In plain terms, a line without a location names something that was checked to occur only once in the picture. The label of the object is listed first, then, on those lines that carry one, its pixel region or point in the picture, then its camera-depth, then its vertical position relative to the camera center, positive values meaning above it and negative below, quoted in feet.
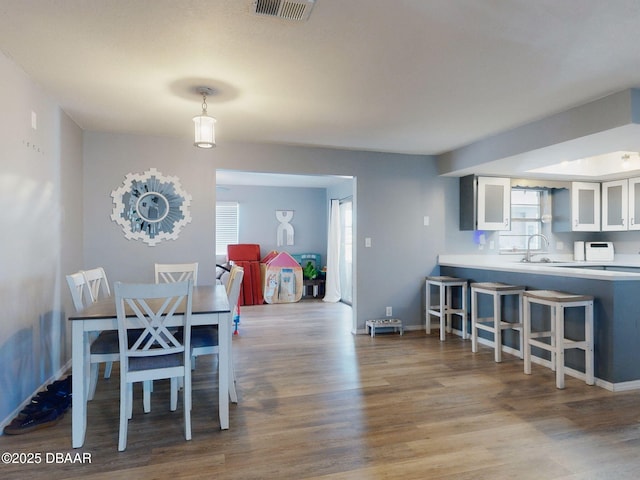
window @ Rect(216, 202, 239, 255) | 25.68 +0.94
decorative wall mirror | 13.42 +1.13
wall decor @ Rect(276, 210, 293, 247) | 26.61 +0.91
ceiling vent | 5.93 +3.63
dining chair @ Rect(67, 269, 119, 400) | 7.77 -2.16
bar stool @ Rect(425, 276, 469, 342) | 14.97 -2.59
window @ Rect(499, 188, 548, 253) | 18.39 +0.98
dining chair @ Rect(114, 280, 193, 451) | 7.00 -1.99
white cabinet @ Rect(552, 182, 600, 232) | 18.20 +1.55
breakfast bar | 9.86 -2.15
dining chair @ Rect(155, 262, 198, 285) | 12.54 -1.04
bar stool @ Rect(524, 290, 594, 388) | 9.96 -2.38
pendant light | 9.25 +2.59
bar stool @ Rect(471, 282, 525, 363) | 12.26 -2.48
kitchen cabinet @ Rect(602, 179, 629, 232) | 17.54 +1.63
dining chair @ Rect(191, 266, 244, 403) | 8.29 -2.17
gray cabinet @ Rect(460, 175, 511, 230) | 16.47 +1.60
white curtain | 24.40 -1.19
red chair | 23.40 -1.78
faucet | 17.39 -0.27
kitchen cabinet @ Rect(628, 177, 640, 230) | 17.13 +1.67
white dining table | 7.11 -1.91
